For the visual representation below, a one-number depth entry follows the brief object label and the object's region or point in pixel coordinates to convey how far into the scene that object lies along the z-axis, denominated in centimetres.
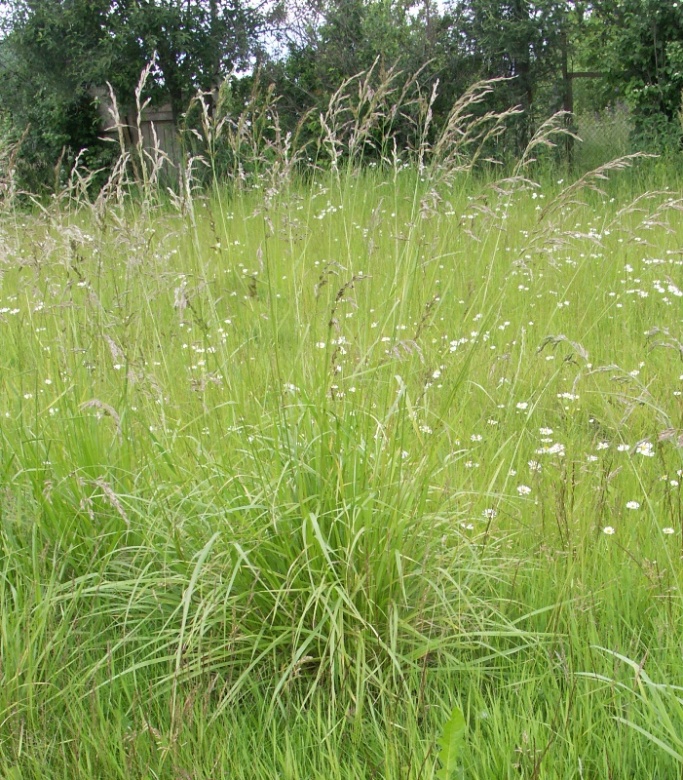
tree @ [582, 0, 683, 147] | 880
